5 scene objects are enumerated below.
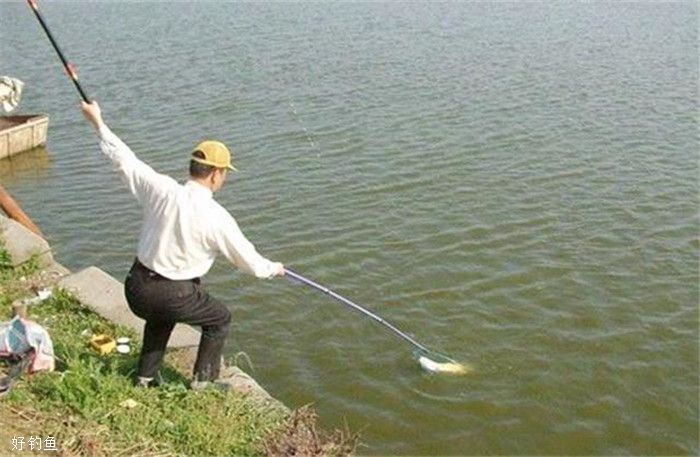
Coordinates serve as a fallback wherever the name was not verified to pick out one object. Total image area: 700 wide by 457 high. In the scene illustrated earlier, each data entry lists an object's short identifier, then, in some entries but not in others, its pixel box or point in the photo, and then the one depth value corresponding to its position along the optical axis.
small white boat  14.40
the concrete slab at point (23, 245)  8.03
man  4.79
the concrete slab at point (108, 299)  6.70
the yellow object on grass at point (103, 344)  6.27
